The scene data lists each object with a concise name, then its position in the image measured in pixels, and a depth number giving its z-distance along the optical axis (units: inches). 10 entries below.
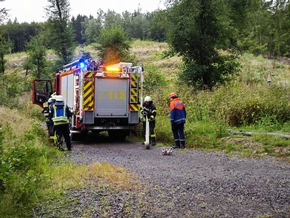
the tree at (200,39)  709.3
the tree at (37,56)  1304.1
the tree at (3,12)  768.9
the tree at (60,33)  1346.0
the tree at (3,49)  1009.3
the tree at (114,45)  1135.0
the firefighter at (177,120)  432.8
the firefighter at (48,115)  455.5
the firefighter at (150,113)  460.8
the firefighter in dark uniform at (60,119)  419.5
